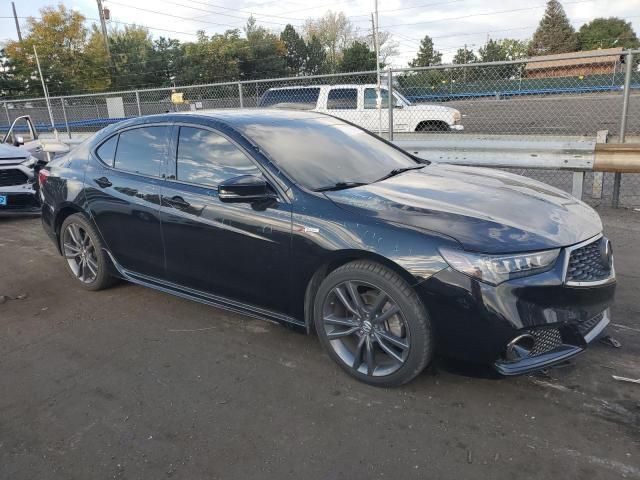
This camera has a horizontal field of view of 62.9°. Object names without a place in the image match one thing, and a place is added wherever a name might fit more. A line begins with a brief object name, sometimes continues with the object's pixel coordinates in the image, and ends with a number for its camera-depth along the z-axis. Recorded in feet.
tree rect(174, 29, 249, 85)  158.81
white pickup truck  38.50
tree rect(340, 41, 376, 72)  159.10
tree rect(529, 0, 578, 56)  256.52
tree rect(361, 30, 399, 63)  209.87
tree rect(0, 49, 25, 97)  139.85
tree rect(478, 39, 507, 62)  160.86
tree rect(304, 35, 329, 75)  217.56
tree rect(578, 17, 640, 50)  224.74
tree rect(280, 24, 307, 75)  221.87
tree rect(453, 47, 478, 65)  139.59
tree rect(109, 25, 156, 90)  161.79
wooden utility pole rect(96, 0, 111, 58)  153.63
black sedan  8.78
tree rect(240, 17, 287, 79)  170.40
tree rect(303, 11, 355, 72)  260.42
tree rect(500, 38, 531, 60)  232.47
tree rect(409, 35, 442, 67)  189.26
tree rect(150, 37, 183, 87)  163.22
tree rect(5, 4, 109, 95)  142.41
